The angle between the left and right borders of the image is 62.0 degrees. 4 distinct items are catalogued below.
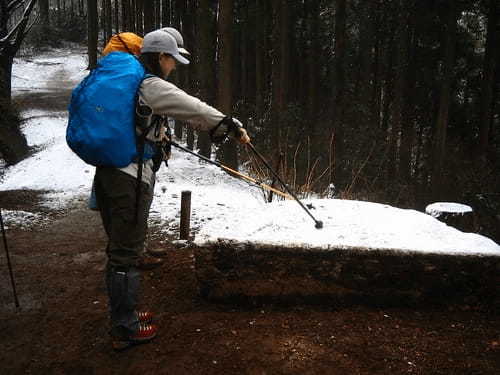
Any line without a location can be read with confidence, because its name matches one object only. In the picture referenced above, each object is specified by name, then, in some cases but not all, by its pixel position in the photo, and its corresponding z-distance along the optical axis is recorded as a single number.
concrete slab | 3.64
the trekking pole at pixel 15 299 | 3.97
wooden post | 5.89
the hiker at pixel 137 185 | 3.00
